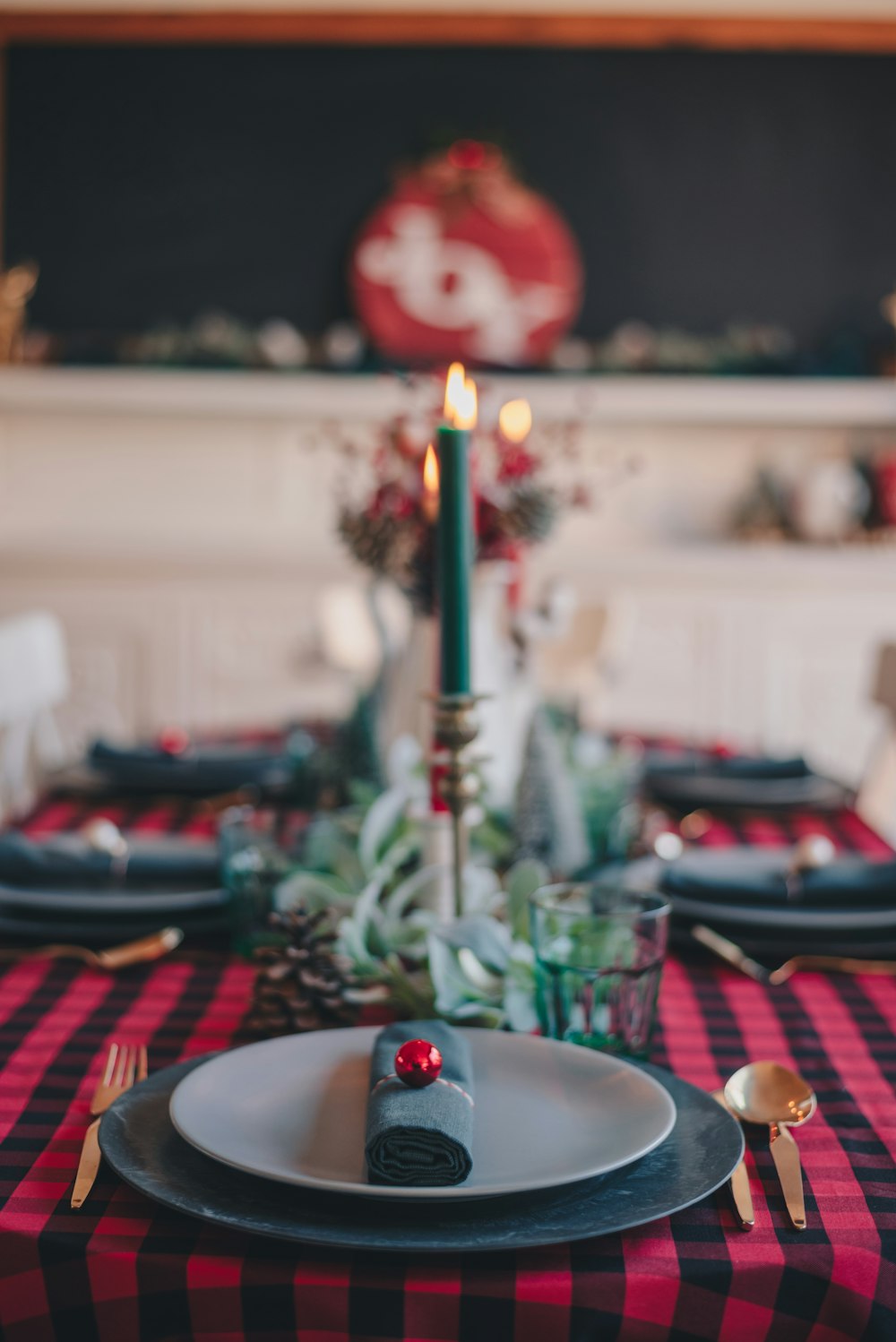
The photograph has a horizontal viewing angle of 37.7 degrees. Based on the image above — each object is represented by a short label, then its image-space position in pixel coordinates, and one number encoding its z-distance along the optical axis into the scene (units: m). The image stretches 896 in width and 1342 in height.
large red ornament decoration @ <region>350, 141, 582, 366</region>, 3.87
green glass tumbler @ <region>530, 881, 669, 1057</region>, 0.81
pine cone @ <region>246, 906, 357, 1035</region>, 0.85
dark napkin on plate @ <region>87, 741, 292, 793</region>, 1.66
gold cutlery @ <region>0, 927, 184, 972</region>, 1.01
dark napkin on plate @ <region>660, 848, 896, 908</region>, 1.13
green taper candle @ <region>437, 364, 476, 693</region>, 0.82
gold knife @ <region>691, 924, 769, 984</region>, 1.01
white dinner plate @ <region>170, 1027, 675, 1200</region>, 0.62
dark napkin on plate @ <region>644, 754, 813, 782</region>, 1.74
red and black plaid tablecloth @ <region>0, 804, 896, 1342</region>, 0.57
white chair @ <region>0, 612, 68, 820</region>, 2.02
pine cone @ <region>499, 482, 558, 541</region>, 1.35
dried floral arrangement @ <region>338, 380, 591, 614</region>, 1.35
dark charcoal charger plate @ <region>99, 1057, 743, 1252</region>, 0.58
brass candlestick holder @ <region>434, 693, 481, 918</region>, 0.83
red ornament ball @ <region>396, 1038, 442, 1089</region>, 0.66
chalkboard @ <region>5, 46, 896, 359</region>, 3.91
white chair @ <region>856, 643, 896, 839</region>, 1.96
